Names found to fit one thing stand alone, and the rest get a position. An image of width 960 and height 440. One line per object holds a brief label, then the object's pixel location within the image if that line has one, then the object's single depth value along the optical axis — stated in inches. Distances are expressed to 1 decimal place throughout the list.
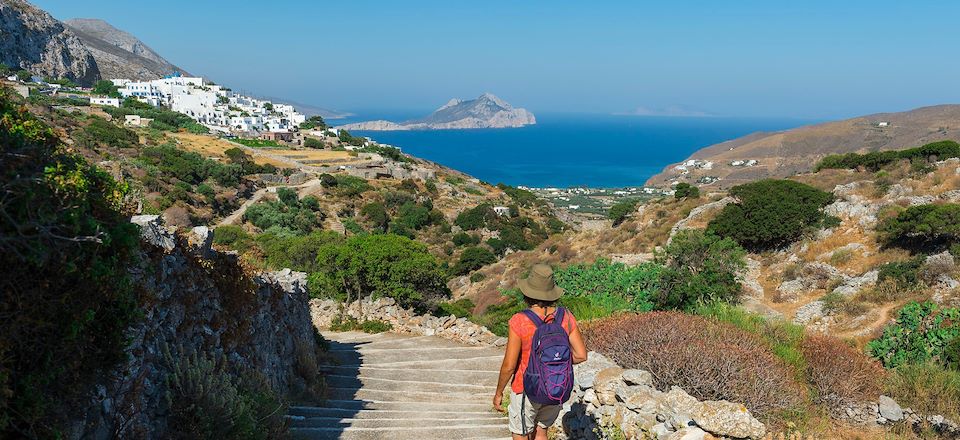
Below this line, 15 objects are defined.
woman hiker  172.6
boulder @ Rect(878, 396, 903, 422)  286.0
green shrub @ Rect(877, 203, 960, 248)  641.6
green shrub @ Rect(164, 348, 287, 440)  189.5
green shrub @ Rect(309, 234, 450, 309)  719.1
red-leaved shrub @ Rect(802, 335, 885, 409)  294.0
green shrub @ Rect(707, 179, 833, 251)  853.2
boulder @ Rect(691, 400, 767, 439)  181.3
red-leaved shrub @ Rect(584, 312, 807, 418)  240.2
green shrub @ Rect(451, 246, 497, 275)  1402.6
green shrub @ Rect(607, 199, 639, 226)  1416.1
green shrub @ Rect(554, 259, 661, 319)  494.7
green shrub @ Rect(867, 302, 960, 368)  364.2
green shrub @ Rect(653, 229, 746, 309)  527.2
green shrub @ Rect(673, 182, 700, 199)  1280.8
